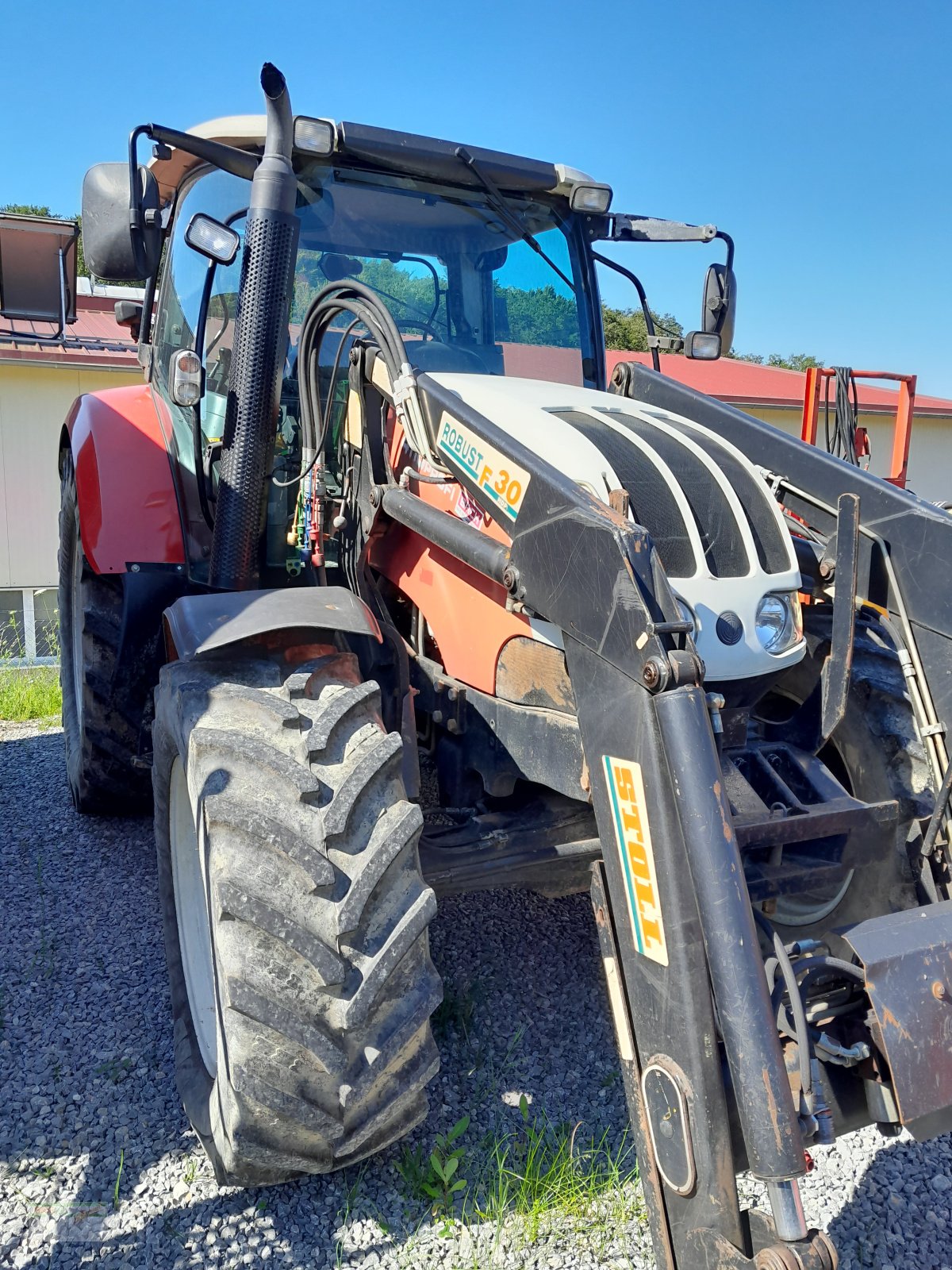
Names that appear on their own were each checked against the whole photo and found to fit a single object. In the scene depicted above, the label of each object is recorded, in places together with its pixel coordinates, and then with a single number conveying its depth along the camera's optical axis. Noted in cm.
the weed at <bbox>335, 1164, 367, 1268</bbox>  214
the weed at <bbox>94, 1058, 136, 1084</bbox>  271
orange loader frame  983
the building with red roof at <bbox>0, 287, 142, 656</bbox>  1144
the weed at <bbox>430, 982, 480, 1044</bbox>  292
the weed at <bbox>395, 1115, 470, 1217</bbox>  229
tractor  182
